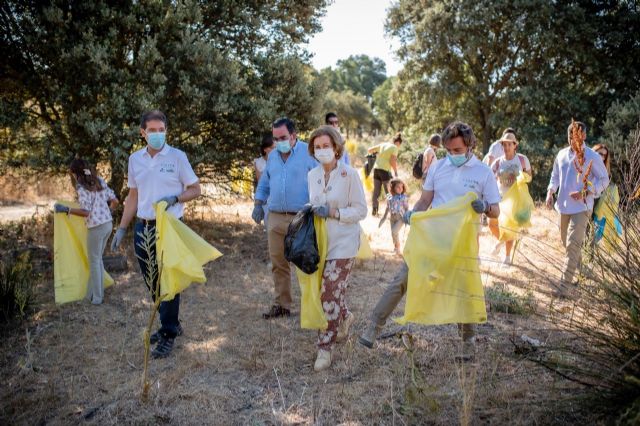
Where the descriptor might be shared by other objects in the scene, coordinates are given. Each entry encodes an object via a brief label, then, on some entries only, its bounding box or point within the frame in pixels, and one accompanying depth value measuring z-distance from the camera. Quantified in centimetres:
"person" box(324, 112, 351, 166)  740
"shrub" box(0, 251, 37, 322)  487
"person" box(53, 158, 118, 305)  525
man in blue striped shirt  476
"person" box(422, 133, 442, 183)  779
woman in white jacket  377
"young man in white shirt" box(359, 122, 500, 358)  372
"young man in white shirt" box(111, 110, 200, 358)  418
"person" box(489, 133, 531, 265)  696
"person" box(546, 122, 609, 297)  542
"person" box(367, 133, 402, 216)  980
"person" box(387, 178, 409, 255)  748
